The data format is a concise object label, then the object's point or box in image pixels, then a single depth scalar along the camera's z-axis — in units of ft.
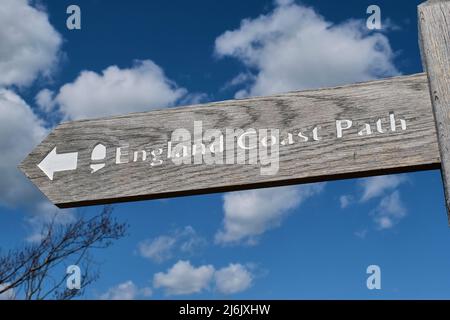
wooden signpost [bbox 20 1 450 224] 3.33
